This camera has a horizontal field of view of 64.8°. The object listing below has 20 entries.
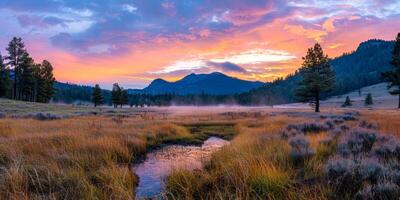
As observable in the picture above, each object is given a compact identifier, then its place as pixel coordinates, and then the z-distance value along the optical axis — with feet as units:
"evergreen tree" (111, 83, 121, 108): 326.85
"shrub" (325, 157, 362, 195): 19.37
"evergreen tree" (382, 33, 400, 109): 162.18
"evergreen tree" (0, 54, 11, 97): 233.35
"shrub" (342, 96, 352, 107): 304.75
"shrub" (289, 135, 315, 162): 29.17
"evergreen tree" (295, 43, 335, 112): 158.91
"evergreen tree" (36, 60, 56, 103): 256.73
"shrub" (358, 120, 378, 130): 55.23
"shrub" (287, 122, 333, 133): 56.65
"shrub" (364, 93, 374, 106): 291.38
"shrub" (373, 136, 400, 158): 27.48
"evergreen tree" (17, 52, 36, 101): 232.12
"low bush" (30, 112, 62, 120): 93.73
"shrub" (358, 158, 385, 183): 20.08
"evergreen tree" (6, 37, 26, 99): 227.61
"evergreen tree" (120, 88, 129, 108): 333.29
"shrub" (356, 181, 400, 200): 16.69
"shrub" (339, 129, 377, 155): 31.27
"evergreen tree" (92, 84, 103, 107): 297.94
